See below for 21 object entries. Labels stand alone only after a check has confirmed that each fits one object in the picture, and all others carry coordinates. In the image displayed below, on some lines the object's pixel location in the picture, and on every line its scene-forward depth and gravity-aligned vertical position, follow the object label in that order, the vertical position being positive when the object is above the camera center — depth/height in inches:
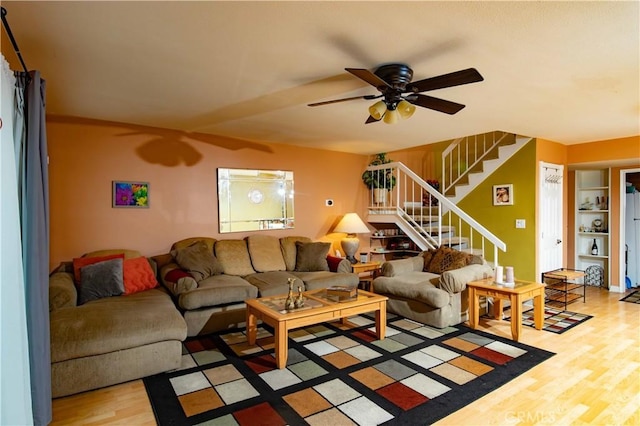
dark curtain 74.6 -5.8
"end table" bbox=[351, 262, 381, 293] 209.2 -40.1
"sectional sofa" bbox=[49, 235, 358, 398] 101.8 -34.2
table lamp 217.9 -15.7
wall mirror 198.2 +4.2
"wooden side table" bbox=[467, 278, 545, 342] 137.9 -38.7
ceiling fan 88.2 +32.0
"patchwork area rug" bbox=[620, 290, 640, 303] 201.6 -57.7
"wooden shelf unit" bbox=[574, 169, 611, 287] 236.7 -12.0
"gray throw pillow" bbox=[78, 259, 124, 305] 134.4 -27.7
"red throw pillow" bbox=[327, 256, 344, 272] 194.0 -31.6
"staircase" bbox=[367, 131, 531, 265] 216.5 +8.4
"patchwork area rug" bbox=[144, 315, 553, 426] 91.5 -53.7
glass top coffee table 115.3 -37.7
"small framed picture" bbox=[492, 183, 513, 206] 212.1 +4.4
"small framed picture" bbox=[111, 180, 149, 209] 166.4 +7.3
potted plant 244.4 +17.4
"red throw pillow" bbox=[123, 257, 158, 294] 146.7 -28.7
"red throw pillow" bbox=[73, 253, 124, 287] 142.8 -21.5
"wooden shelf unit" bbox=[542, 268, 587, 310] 190.4 -53.1
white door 204.1 -10.2
